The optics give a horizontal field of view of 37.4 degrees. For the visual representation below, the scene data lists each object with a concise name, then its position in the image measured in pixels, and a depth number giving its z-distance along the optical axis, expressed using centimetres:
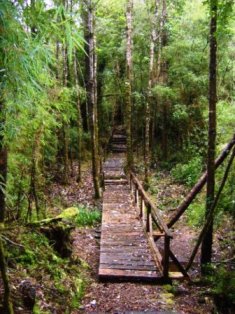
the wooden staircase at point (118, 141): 2261
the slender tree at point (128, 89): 1346
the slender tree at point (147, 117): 1443
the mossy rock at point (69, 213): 805
